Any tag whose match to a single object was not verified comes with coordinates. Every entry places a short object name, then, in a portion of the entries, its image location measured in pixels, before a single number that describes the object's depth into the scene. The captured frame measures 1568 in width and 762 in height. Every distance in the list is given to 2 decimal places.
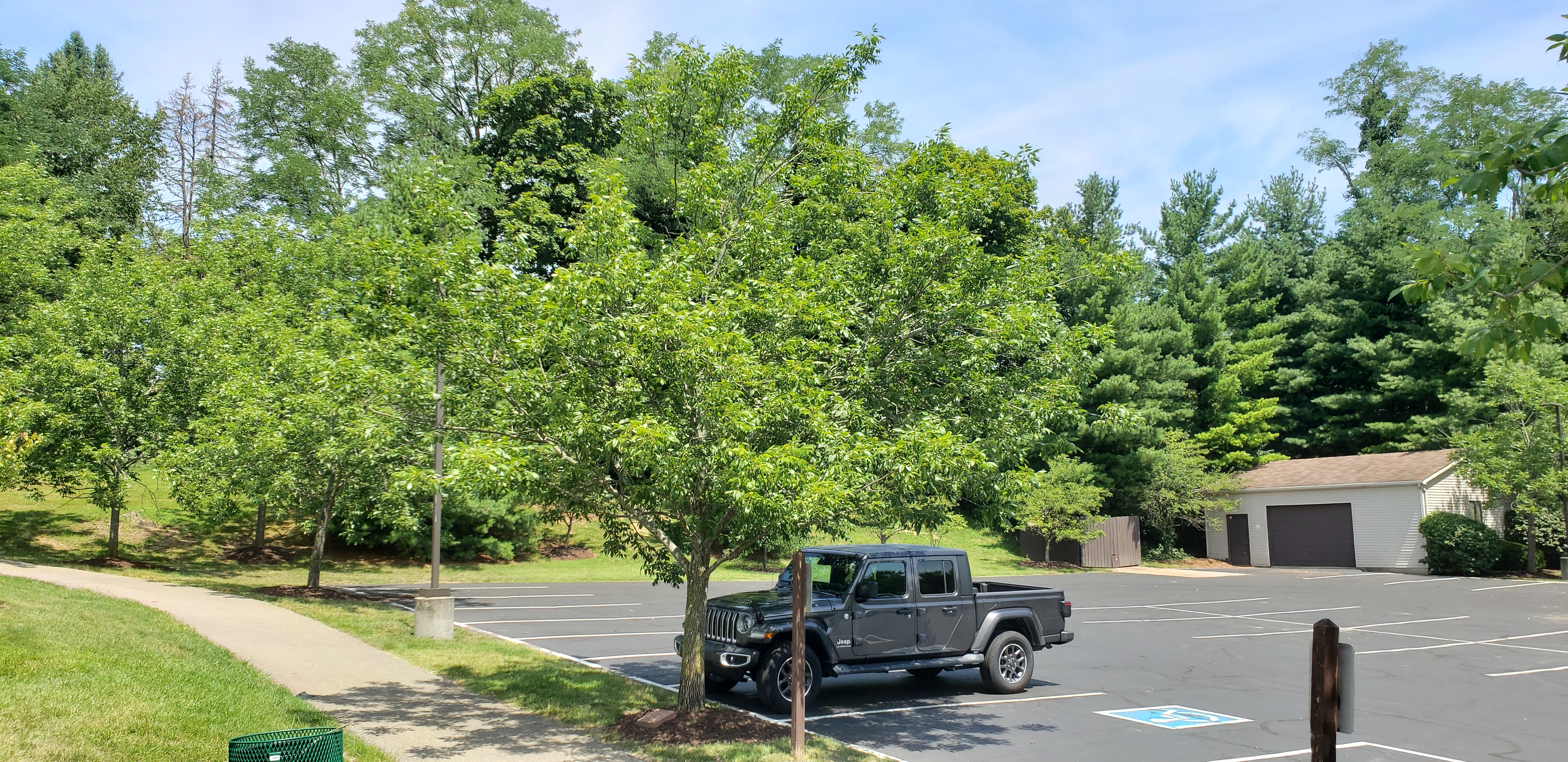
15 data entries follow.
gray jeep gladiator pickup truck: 10.27
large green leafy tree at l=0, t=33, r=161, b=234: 41.28
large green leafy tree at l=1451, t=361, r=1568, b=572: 30.31
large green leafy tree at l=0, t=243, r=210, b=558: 22.92
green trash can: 5.26
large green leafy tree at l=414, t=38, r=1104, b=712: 8.07
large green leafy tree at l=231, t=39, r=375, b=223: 37.81
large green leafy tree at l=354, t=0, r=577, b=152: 36.72
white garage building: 33.81
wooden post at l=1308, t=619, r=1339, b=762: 4.40
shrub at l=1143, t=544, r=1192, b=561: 40.88
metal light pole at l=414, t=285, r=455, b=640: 14.57
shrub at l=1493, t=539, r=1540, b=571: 31.94
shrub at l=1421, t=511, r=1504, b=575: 30.98
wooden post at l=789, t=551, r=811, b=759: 8.19
